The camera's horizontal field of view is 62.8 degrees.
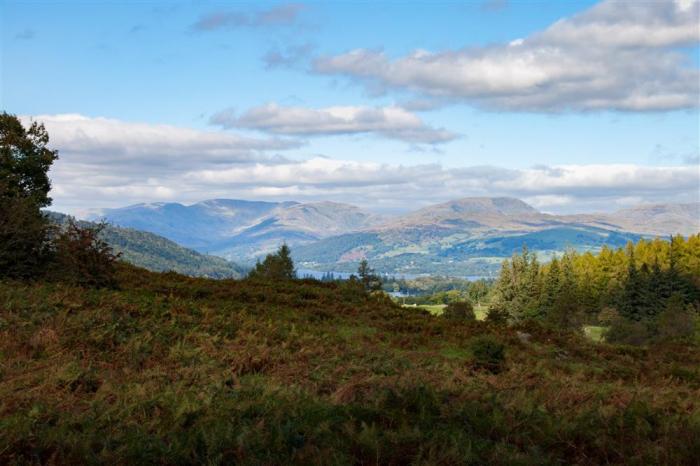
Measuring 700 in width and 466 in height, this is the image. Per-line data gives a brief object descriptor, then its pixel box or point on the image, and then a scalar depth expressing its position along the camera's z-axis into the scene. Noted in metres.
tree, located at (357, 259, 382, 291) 59.29
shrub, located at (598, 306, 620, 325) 90.56
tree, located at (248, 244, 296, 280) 61.53
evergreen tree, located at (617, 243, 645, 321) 93.88
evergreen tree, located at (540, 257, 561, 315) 108.25
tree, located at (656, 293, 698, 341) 67.76
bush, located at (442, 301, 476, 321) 51.42
